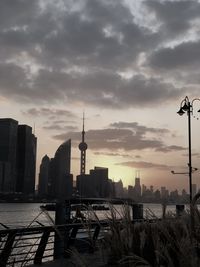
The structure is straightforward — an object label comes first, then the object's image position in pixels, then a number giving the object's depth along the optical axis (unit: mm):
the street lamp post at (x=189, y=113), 15295
